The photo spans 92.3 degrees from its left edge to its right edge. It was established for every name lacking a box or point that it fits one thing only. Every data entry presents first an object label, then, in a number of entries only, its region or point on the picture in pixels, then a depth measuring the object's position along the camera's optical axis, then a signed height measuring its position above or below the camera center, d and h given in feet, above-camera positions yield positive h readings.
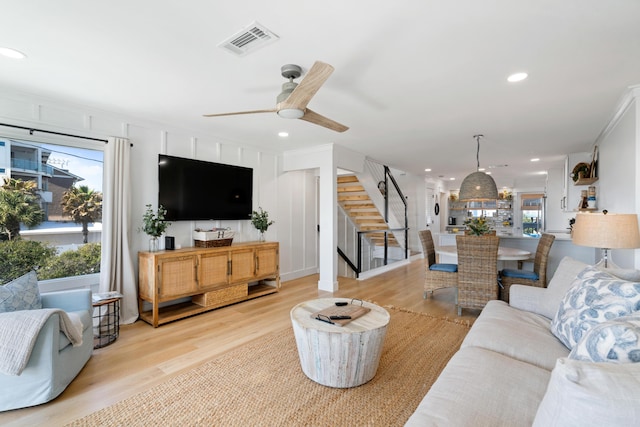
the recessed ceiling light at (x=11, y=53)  7.13 +3.72
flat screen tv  13.17 +1.02
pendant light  14.64 +1.24
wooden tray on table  7.50 -2.62
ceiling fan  6.46 +2.82
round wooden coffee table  6.90 -3.16
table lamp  7.90 -0.45
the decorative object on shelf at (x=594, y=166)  16.10 +2.53
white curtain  11.19 -0.72
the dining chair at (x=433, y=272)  13.64 -2.66
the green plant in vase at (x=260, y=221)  16.22 -0.51
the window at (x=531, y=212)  33.09 +0.16
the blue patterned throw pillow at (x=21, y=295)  7.10 -2.04
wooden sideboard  11.50 -2.75
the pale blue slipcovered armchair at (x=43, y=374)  6.46 -3.58
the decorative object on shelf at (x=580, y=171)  16.66 +2.39
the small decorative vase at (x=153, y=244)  12.28 -1.35
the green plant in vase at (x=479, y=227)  13.75 -0.62
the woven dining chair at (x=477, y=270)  11.95 -2.28
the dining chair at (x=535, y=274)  12.35 -2.54
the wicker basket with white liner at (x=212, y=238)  13.66 -1.20
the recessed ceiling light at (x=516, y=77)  8.28 +3.75
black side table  9.78 -3.82
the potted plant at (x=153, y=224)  12.04 -0.55
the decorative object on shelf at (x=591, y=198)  16.46 +0.86
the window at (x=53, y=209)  9.84 +0.01
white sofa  2.47 -2.55
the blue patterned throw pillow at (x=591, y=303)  5.17 -1.61
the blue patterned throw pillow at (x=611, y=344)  3.32 -1.48
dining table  12.66 -1.77
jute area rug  6.17 -4.15
